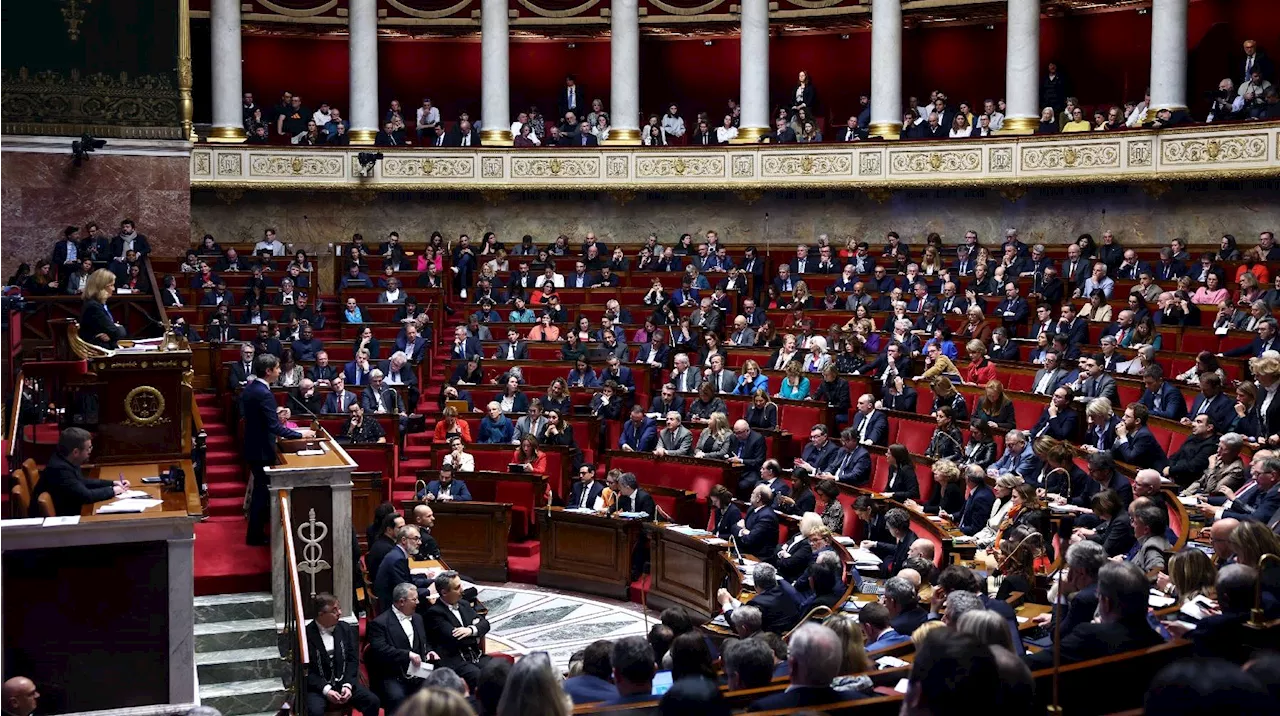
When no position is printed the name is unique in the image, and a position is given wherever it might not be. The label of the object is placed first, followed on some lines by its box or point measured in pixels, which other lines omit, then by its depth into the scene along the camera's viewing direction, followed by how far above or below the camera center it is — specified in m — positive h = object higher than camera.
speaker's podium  8.71 -1.44
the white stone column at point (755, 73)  21.27 +3.46
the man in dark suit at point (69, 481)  7.51 -0.99
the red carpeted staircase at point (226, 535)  9.15 -1.75
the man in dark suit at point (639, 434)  13.59 -1.36
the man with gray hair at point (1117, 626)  5.15 -1.24
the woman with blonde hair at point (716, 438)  12.93 -1.32
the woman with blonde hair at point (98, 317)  9.77 -0.13
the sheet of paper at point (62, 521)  7.03 -1.14
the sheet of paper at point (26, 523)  6.92 -1.13
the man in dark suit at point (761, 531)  10.15 -1.72
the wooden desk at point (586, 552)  11.96 -2.23
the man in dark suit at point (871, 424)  12.70 -1.17
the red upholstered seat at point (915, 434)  12.25 -1.23
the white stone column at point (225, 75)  21.03 +3.41
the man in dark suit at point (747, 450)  12.53 -1.41
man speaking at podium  9.35 -0.94
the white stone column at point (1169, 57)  18.44 +3.21
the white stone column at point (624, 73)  21.59 +3.54
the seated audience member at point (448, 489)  12.55 -1.74
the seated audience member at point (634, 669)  5.01 -1.35
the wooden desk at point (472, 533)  12.48 -2.12
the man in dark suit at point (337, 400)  13.75 -1.01
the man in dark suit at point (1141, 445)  10.21 -1.10
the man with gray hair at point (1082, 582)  5.86 -1.25
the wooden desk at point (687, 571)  10.43 -2.14
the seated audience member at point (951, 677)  3.42 -0.95
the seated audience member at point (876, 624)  6.61 -1.57
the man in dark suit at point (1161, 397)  11.12 -0.82
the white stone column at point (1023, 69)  19.47 +3.23
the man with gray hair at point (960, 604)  5.66 -1.26
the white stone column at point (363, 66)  21.56 +3.63
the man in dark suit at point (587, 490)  12.45 -1.74
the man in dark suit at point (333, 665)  7.53 -2.02
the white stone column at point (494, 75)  21.67 +3.52
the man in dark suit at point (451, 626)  8.27 -1.97
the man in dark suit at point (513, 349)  16.03 -0.59
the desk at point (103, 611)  7.02 -1.62
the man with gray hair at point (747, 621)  6.73 -1.58
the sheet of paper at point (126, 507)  7.34 -1.12
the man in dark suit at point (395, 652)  7.70 -1.98
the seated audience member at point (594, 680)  5.39 -1.52
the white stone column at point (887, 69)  20.31 +3.39
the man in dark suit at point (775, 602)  8.00 -1.77
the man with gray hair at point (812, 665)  4.60 -1.23
